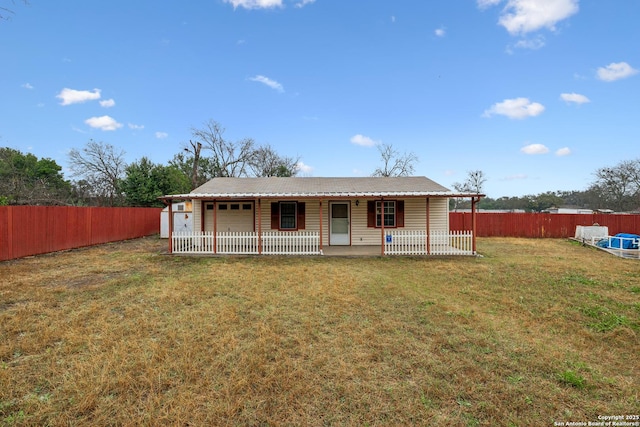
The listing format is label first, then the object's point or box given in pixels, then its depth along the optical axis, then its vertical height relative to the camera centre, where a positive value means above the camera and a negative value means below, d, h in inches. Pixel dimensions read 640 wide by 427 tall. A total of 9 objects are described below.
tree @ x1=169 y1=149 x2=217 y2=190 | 1285.7 +224.7
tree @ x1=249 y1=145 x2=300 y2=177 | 1304.1 +241.0
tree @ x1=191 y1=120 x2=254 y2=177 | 1226.3 +272.5
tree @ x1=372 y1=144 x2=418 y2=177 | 1198.9 +217.5
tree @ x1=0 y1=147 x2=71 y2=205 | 653.3 +132.8
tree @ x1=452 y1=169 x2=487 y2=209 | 1460.4 +155.7
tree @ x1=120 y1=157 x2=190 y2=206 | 846.5 +99.4
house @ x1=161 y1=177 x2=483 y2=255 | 463.5 -7.2
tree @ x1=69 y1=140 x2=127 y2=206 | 1034.0 +179.4
